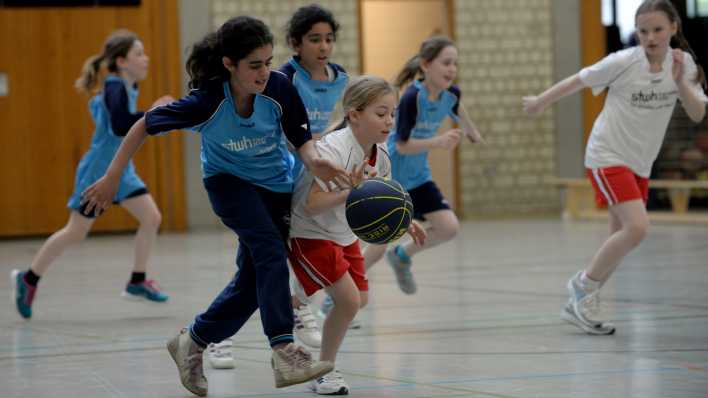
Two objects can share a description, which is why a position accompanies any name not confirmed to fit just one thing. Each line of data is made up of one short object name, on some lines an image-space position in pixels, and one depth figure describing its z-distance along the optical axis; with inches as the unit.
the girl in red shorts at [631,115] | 410.7
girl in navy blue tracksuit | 296.0
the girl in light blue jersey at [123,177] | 497.9
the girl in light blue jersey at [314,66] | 408.6
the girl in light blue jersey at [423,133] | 466.8
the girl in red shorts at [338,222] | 305.2
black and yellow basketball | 293.0
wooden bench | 873.6
